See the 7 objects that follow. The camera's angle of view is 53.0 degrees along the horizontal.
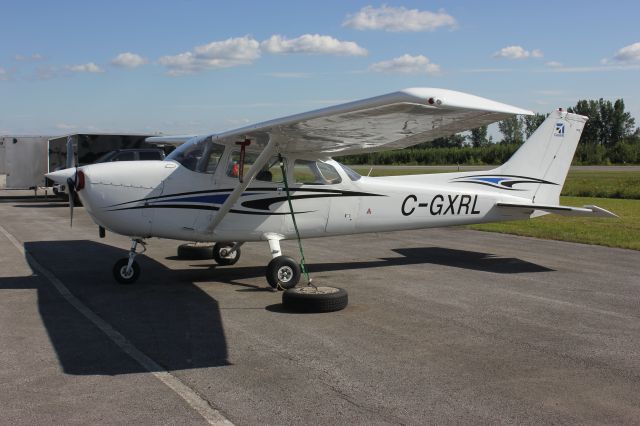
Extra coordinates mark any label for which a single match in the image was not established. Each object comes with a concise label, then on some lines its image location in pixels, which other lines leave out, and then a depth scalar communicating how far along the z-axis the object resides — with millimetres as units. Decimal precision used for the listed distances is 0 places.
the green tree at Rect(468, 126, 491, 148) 99688
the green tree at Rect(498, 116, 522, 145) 117500
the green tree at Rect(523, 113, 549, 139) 94156
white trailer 27828
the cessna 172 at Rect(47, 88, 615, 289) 8039
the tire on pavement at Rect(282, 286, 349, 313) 7301
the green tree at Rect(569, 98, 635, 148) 90438
